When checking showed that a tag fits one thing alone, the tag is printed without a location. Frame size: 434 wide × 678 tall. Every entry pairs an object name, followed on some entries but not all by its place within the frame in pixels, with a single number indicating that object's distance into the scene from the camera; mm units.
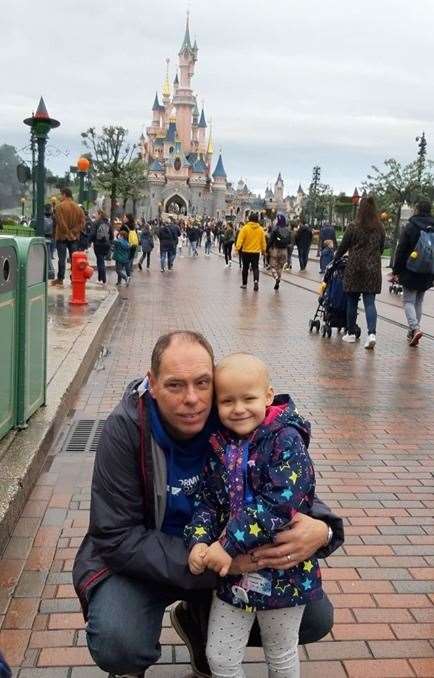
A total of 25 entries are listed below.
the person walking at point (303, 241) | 25375
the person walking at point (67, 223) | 14406
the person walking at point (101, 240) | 16969
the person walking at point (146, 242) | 26359
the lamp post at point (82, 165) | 19625
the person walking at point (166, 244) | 23797
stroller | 10484
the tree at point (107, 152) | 35844
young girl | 2225
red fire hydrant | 11688
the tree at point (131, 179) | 38934
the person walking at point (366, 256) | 9828
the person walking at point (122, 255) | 17125
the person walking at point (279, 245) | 18281
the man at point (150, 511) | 2365
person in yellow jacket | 17047
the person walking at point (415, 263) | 9836
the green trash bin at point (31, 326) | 4641
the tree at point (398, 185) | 38062
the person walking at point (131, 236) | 18534
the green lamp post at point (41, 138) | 13125
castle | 121125
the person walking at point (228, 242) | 28984
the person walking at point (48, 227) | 17984
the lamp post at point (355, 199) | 29461
